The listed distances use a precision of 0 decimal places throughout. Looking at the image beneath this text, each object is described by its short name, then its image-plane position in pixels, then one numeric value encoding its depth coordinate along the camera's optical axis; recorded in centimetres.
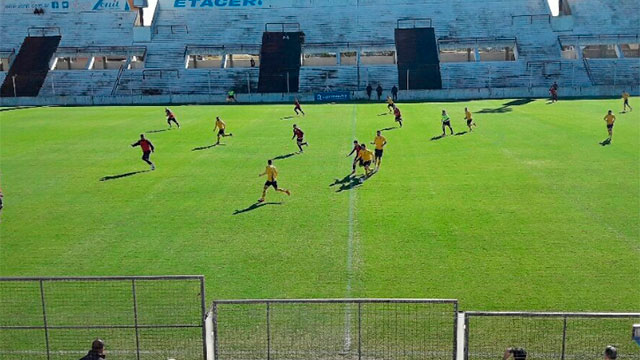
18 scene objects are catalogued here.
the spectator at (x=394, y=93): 4847
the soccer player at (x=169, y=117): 3294
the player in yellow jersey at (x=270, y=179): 1862
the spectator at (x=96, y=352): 827
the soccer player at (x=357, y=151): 2158
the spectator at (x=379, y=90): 4847
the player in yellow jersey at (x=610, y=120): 2667
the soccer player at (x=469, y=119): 3035
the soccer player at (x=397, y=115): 3297
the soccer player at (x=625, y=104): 3684
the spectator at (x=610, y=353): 747
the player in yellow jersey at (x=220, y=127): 2888
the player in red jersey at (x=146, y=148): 2328
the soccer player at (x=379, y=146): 2237
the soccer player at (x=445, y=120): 2927
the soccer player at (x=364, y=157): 2127
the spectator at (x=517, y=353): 805
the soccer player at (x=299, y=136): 2588
